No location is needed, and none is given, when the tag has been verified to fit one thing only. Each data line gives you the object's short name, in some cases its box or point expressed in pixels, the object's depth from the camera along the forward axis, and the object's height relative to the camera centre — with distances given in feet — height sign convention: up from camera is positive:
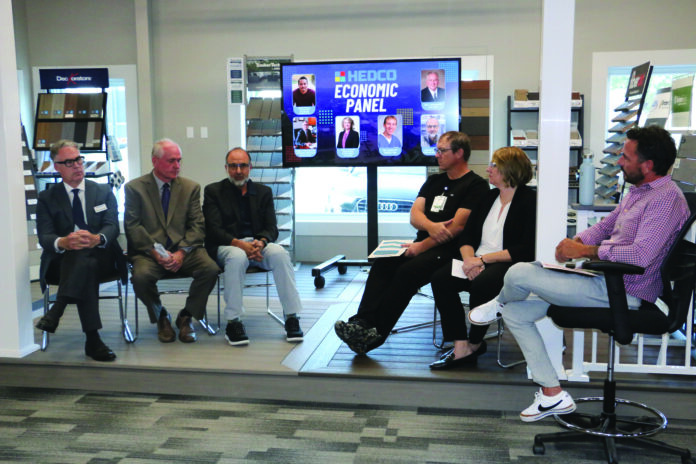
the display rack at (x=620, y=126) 17.36 +0.28
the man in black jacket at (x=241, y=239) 12.85 -1.99
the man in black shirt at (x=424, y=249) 11.73 -2.04
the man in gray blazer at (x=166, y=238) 12.73 -1.88
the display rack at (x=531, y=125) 20.67 +0.43
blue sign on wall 22.79 +2.29
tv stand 18.52 -2.33
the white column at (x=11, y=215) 11.76 -1.26
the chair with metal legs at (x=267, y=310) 13.35 -3.69
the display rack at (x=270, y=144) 21.13 -0.08
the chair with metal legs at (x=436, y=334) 11.02 -3.81
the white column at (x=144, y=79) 23.43 +2.26
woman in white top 11.09 -2.00
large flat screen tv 17.69 +0.81
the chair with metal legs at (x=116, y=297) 12.39 -2.97
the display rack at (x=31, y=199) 19.33 -1.59
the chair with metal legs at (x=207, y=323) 13.12 -3.72
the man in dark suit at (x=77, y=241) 11.80 -1.74
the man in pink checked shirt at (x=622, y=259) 8.27 -1.59
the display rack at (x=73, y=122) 22.31 +0.73
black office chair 8.11 -2.26
